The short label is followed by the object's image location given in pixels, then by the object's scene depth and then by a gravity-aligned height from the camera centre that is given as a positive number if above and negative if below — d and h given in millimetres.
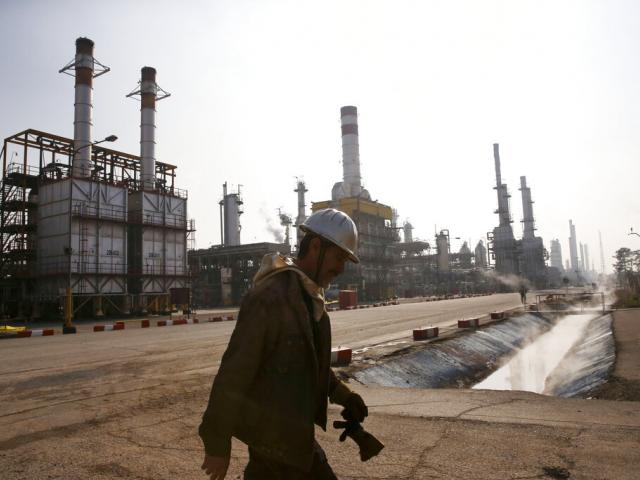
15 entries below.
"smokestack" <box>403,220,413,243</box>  122938 +14435
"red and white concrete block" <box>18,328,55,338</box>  18203 -1394
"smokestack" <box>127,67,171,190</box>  37656 +14234
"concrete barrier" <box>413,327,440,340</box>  14172 -1584
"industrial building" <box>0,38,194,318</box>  30172 +4627
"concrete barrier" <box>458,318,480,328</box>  17875 -1640
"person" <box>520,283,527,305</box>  34219 -935
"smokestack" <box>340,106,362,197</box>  67312 +20221
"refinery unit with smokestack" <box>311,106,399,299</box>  64812 +9811
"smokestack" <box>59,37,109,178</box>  32969 +14335
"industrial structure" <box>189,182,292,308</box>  55281 +2655
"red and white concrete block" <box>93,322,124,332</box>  20456 -1451
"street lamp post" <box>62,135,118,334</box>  19922 -104
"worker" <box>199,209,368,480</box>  1921 -413
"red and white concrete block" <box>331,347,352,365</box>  9914 -1529
